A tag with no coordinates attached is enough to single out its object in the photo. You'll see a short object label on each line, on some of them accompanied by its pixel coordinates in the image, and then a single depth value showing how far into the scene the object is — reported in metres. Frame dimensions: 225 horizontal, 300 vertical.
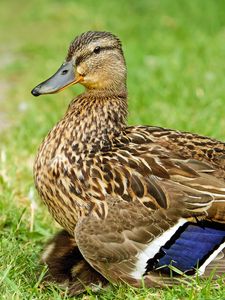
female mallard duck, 7.79
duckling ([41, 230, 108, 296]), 8.06
